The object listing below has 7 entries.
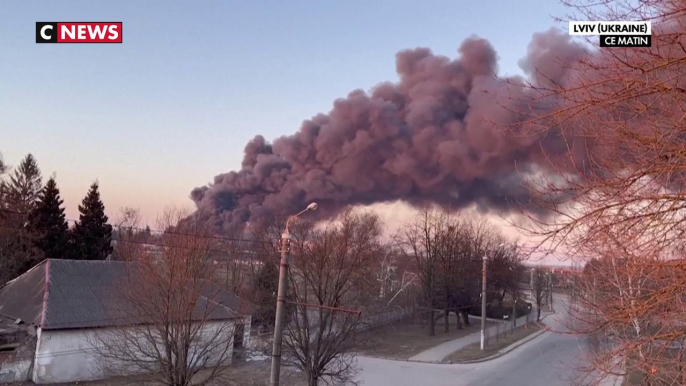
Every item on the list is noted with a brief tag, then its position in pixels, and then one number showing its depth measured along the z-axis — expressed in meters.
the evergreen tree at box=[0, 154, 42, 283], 31.56
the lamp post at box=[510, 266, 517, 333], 41.06
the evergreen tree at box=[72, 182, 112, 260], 37.72
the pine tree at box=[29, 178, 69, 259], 35.06
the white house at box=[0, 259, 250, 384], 19.06
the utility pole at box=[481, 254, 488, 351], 28.59
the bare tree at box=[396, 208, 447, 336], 39.62
